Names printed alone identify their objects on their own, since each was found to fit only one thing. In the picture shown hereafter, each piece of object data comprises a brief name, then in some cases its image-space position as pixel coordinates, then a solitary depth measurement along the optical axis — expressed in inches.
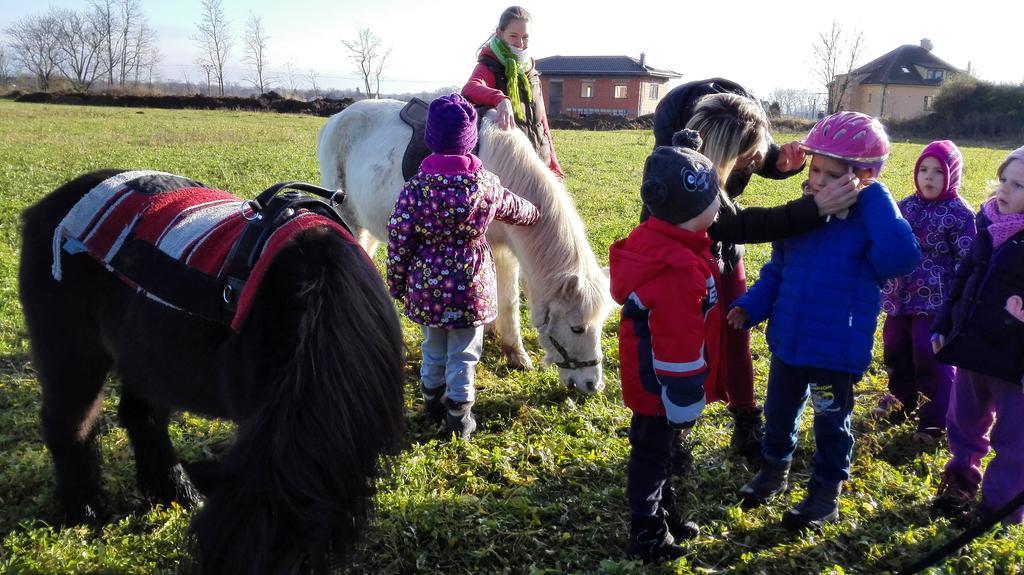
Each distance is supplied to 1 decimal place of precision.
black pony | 57.2
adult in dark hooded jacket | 100.7
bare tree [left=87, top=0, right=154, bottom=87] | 3208.7
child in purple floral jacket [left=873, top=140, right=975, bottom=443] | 140.1
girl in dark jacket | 106.3
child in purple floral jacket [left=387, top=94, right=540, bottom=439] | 125.8
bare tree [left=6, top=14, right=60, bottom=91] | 2977.4
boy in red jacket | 89.0
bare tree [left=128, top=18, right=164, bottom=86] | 3336.6
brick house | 2244.1
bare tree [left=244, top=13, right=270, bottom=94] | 3472.0
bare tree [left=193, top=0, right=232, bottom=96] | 3330.5
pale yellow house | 2244.1
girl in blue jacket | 96.1
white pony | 150.1
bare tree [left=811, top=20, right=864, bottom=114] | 2160.4
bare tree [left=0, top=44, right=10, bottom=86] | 3136.8
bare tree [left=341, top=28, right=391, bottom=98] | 2920.8
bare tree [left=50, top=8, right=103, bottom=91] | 3093.0
